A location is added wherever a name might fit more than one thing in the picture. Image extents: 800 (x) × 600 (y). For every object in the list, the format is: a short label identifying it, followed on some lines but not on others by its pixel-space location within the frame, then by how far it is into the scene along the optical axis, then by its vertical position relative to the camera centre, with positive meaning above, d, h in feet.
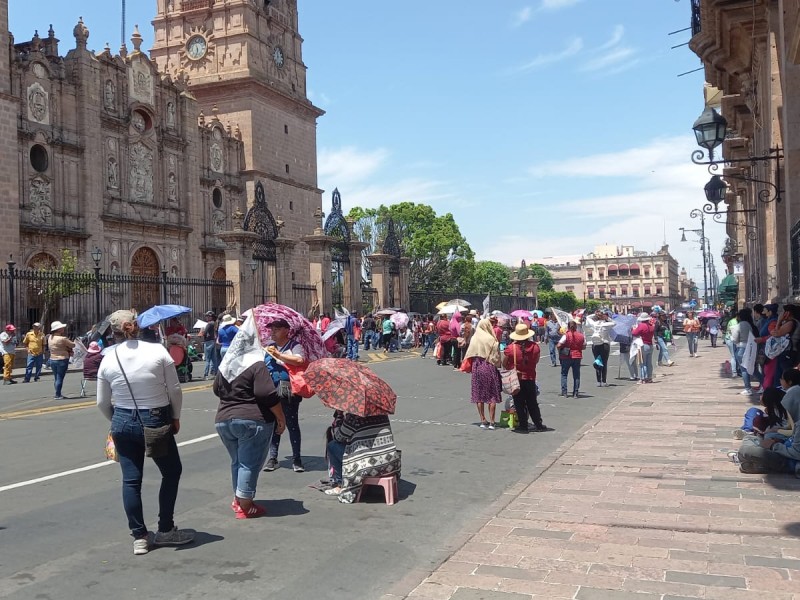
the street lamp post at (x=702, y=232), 129.32 +13.12
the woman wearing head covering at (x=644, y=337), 57.57 -2.30
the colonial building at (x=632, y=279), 455.22 +17.06
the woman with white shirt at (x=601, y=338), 55.67 -2.20
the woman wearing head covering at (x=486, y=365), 36.42 -2.58
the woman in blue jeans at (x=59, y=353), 53.42 -2.11
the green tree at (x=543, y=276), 444.96 +19.55
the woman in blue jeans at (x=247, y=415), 20.33 -2.59
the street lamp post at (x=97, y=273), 88.87 +5.71
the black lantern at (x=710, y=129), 43.78 +10.05
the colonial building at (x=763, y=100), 38.63 +13.21
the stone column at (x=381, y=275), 129.49 +6.49
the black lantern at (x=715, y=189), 60.34 +9.09
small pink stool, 22.85 -5.06
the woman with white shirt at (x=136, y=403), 18.02 -1.95
